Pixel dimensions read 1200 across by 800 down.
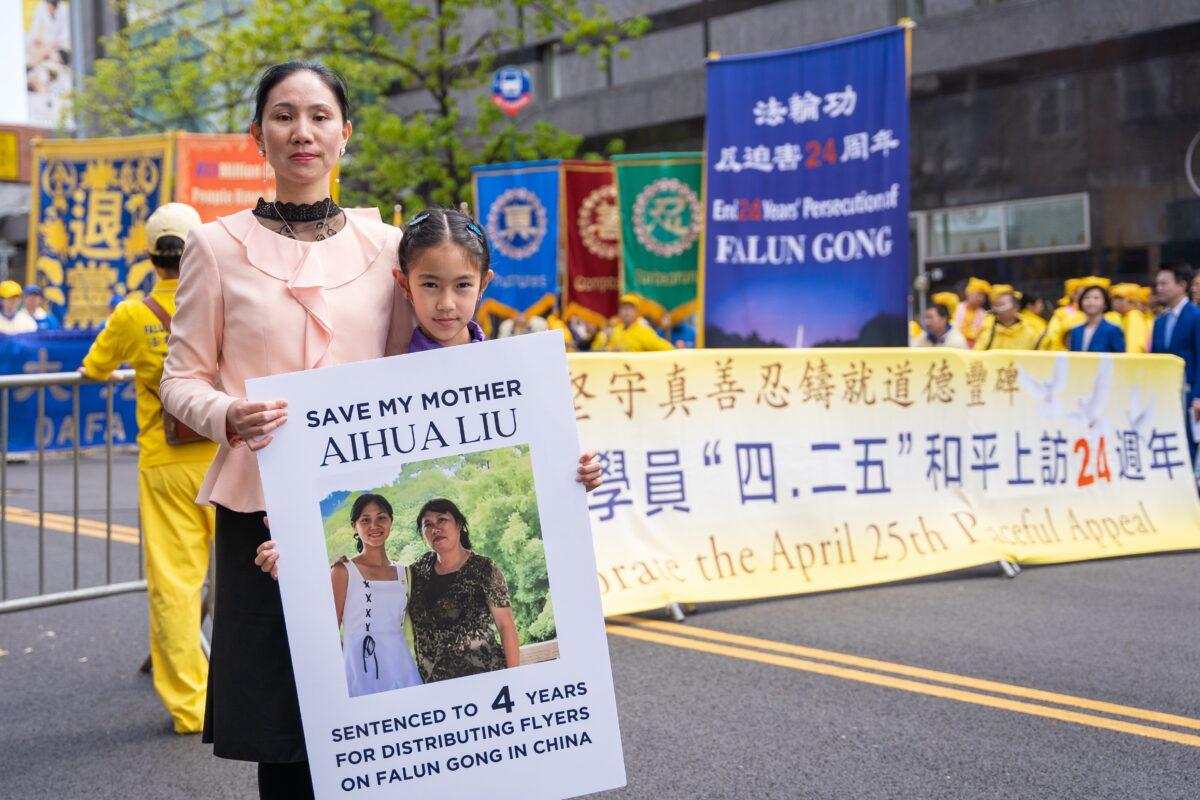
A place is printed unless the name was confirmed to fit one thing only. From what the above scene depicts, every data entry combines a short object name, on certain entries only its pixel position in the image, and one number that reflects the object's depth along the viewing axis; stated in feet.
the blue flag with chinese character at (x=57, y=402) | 41.14
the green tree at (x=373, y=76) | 75.15
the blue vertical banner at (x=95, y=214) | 42.47
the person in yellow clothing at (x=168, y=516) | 16.76
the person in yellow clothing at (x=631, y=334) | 41.55
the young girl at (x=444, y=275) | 8.84
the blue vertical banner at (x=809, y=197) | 31.32
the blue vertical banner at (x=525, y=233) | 54.13
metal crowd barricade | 19.31
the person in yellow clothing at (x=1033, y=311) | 43.57
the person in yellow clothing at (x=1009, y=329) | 42.22
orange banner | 41.27
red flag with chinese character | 55.42
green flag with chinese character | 49.75
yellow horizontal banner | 23.39
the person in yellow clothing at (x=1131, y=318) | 44.27
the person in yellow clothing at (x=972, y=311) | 49.83
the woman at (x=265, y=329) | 8.98
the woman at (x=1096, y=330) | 37.93
